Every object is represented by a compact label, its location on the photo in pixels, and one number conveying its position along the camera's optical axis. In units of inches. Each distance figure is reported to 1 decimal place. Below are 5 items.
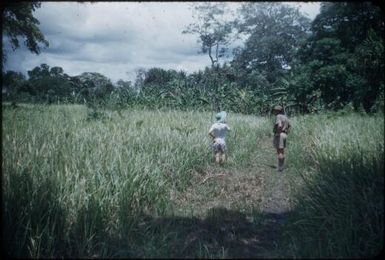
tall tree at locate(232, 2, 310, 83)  1427.2
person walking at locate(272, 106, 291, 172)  338.3
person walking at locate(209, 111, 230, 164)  331.6
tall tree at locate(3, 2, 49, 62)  444.6
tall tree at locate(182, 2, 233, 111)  1073.8
